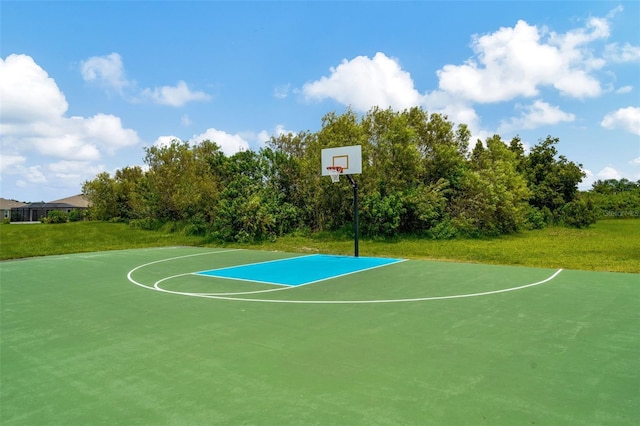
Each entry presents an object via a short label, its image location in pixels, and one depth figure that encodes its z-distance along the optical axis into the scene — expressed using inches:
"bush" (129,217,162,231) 877.3
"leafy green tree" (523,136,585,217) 871.7
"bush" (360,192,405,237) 603.8
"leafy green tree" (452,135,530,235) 637.3
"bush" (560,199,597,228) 822.5
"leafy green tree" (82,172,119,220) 1220.5
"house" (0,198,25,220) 1740.9
